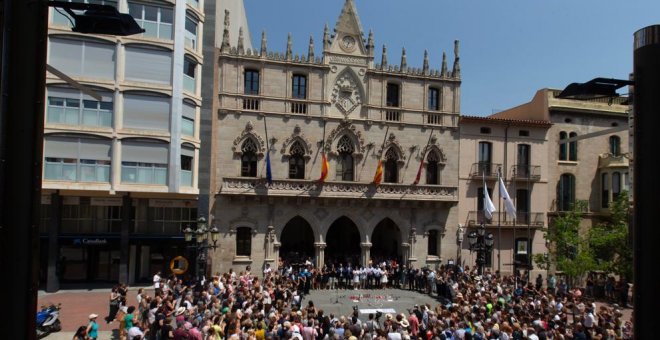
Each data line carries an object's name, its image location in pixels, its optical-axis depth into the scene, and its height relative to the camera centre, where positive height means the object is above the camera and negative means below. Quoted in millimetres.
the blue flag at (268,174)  31453 +1180
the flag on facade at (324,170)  32500 +1569
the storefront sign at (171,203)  31047 -841
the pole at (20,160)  3697 +196
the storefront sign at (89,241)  28531 -3054
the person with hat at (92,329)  14852 -4251
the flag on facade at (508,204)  29223 -341
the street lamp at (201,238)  20234 -1965
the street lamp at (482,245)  22864 -2245
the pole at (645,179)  4387 +208
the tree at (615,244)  30266 -2627
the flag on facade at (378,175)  33531 +1359
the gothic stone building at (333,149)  32219 +3049
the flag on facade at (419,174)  34156 +1522
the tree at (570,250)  30312 -3179
